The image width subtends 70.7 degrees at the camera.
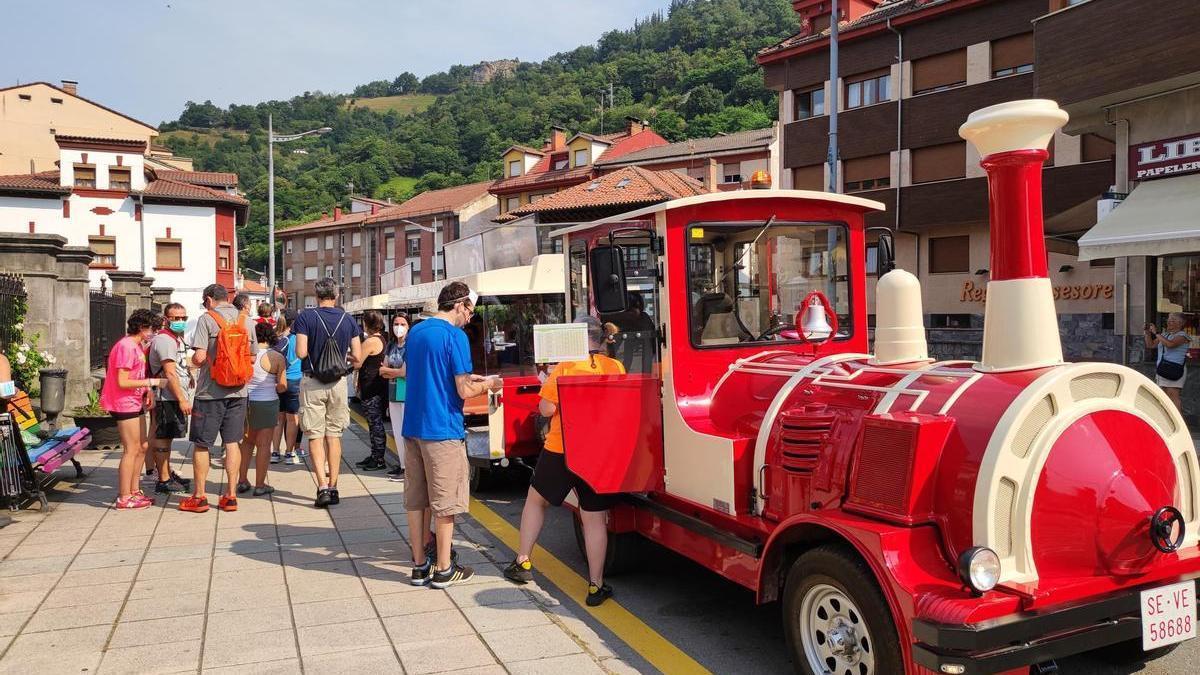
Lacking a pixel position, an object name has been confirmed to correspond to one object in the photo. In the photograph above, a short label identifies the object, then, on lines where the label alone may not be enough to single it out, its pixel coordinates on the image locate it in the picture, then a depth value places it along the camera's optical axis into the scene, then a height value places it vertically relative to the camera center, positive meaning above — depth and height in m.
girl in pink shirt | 7.27 -0.54
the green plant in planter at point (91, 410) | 10.91 -0.98
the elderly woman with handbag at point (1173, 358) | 10.96 -0.44
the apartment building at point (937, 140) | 22.23 +5.91
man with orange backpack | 7.21 -0.48
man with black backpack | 7.45 -0.42
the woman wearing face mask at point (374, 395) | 9.45 -0.72
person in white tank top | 7.84 -0.72
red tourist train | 3.16 -0.67
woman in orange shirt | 5.03 -1.01
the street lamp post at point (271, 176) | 25.69 +5.07
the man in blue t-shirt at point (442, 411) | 5.17 -0.48
